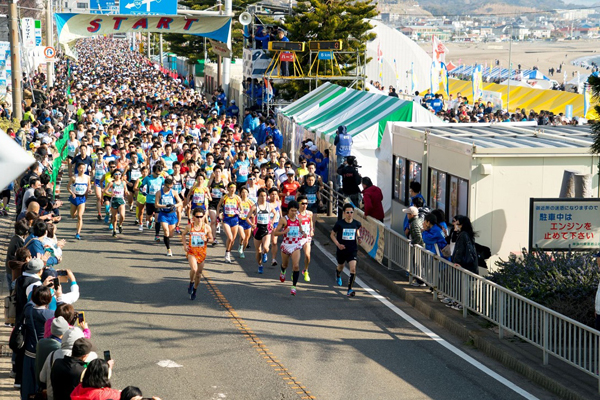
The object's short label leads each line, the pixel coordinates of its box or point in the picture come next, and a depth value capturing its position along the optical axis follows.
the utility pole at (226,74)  49.44
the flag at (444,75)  48.57
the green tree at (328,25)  44.40
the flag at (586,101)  35.88
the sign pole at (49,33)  51.58
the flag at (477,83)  43.62
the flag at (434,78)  46.72
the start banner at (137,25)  35.66
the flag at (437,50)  47.69
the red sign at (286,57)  36.41
